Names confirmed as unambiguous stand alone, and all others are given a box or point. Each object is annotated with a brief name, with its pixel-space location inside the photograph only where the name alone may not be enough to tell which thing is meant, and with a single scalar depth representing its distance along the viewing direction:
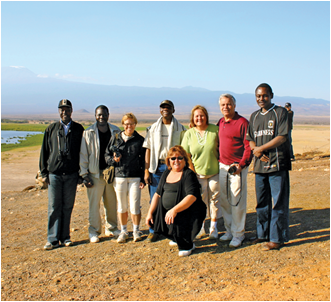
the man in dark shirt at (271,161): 4.33
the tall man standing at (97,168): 5.20
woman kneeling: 4.40
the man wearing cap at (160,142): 5.14
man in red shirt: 4.58
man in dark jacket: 5.11
